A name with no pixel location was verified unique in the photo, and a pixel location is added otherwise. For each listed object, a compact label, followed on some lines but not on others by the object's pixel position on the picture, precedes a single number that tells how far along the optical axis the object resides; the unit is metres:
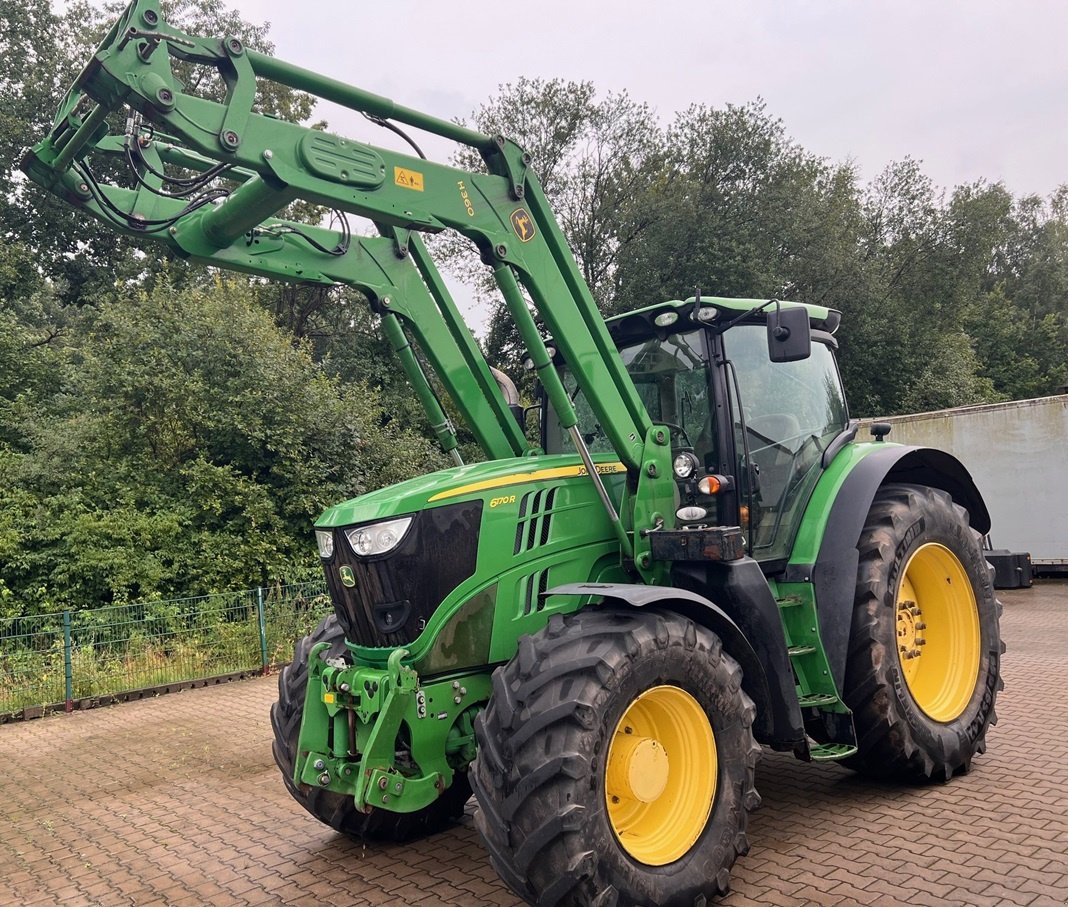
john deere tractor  3.13
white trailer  12.30
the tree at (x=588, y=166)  25.72
